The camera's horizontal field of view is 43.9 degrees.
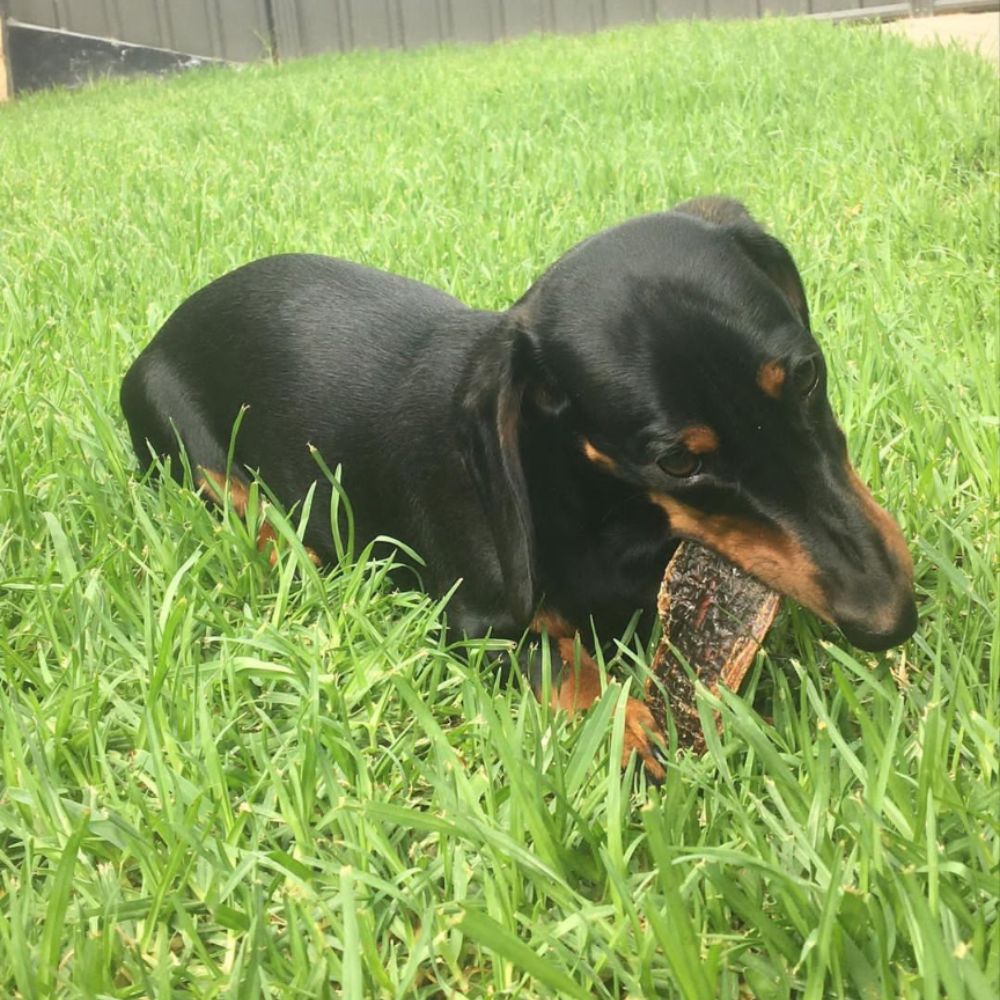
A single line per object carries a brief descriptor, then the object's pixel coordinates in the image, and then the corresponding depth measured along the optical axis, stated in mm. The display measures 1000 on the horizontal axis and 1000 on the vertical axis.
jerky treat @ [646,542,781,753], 405
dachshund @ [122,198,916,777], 399
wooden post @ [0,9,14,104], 2803
